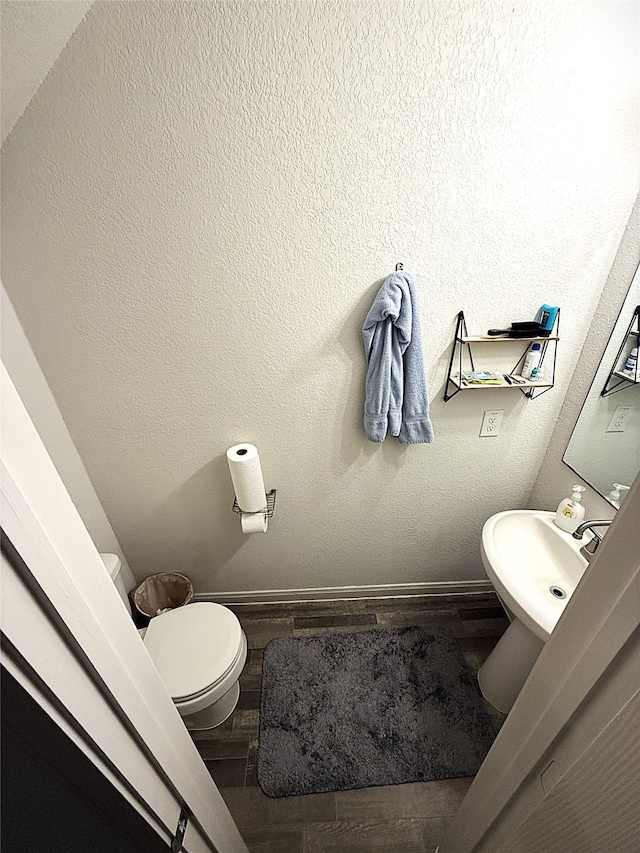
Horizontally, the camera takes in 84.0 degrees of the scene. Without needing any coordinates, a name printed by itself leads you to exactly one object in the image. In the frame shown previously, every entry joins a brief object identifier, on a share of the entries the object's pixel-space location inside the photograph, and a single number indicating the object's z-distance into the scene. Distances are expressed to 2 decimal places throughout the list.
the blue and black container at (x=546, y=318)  1.22
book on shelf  1.31
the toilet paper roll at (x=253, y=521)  1.44
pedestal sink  1.12
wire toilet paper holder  1.48
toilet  1.18
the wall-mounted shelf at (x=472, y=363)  1.25
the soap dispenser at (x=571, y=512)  1.30
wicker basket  1.68
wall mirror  1.19
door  0.35
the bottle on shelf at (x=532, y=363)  1.30
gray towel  1.14
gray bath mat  1.29
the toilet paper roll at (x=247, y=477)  1.33
